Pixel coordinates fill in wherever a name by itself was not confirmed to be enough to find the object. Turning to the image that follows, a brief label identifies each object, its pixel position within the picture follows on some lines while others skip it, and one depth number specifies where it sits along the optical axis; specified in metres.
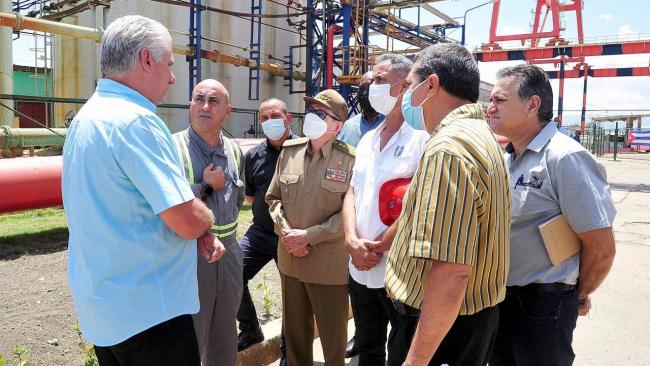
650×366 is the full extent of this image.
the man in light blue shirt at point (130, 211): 1.63
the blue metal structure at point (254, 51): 16.11
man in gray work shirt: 2.74
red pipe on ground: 5.73
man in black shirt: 3.51
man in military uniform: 2.97
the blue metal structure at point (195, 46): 13.91
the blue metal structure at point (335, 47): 15.86
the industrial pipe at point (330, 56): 16.16
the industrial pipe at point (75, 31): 10.56
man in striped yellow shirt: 1.48
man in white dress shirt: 2.53
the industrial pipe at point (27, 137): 9.68
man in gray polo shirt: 2.10
